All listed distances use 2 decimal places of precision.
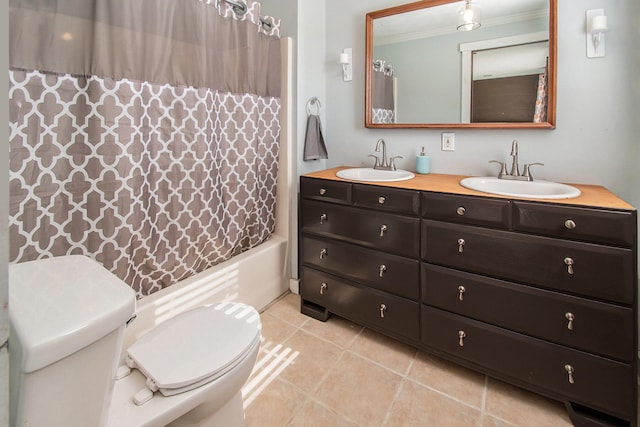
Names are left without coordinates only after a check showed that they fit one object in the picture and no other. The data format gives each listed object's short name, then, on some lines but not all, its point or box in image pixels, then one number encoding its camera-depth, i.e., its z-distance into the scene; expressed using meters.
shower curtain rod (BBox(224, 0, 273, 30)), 1.81
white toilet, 0.61
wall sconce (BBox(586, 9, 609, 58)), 1.50
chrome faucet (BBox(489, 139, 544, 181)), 1.71
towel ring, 2.35
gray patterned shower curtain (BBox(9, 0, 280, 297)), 1.17
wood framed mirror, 1.71
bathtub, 1.60
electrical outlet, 2.00
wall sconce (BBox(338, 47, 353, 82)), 2.32
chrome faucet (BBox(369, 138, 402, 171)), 2.15
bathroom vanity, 1.24
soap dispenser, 2.04
